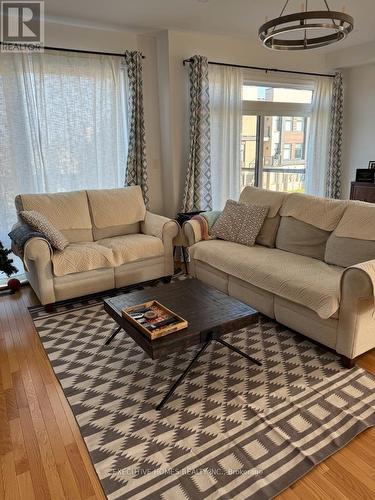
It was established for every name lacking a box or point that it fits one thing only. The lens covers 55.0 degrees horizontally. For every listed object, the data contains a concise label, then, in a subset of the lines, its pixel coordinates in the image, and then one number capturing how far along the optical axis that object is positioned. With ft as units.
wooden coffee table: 6.45
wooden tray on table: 6.48
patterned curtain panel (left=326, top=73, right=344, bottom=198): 17.53
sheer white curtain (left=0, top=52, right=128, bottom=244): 11.93
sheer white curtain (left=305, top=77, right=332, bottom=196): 17.62
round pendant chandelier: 6.54
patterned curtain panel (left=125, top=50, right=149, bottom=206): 13.19
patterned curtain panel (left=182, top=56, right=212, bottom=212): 13.82
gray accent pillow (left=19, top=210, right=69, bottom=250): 10.46
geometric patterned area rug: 5.21
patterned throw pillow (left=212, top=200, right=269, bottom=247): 11.34
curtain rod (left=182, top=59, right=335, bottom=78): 14.23
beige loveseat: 10.28
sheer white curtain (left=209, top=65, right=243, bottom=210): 14.78
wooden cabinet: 15.87
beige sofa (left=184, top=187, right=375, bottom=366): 7.34
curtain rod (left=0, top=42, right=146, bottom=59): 11.91
